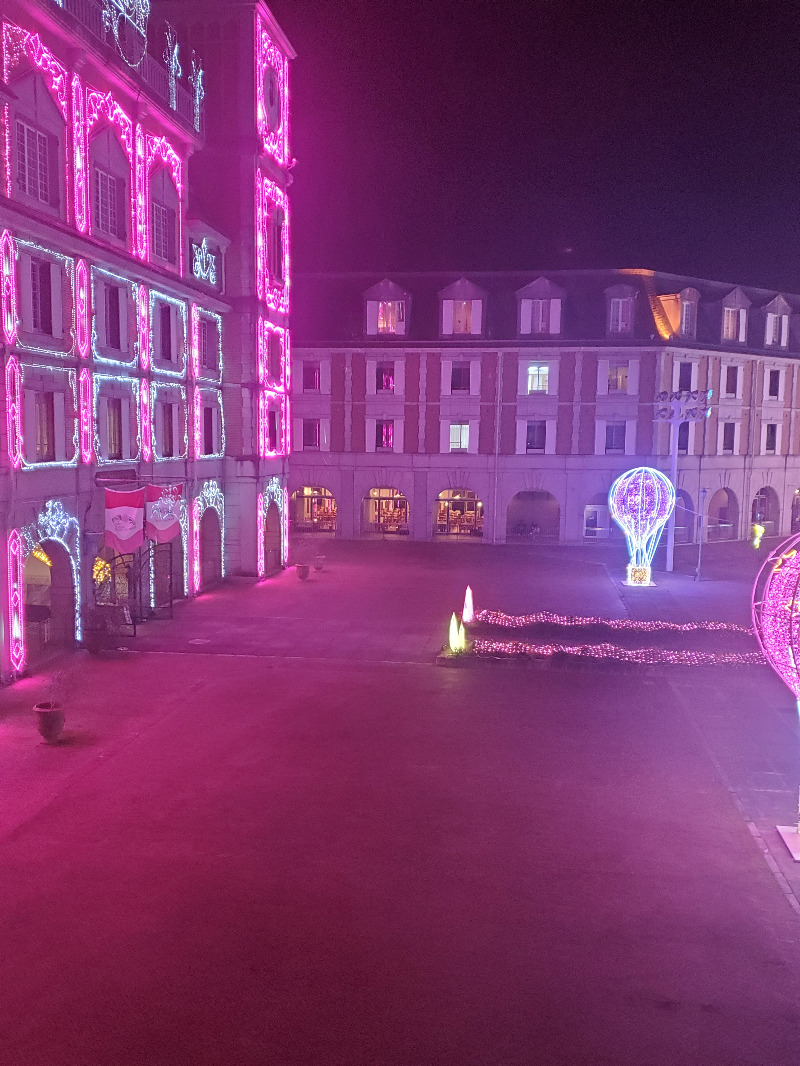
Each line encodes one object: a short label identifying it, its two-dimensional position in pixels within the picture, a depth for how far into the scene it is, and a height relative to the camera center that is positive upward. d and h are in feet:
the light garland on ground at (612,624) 76.95 -15.03
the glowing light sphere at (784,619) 36.11 -6.64
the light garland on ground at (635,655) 67.82 -15.64
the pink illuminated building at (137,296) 62.64 +15.46
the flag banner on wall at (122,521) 73.97 -5.64
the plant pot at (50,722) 48.93 -15.45
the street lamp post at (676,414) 112.78 +6.81
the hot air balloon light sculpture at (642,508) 107.14 -5.67
